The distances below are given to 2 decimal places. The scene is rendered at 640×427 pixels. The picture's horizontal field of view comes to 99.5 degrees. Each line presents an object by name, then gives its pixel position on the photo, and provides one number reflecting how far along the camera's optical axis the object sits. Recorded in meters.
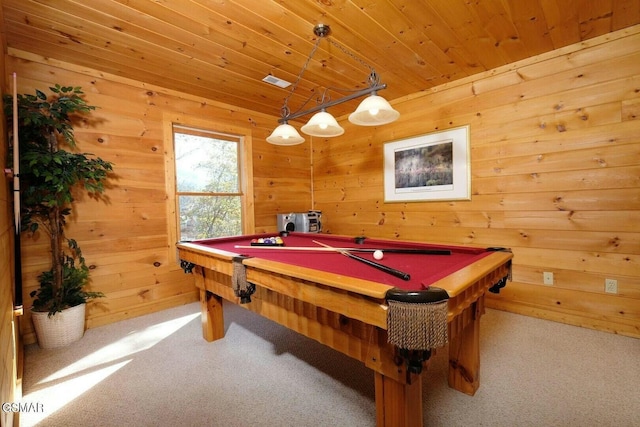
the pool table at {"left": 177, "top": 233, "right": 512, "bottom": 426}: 0.95
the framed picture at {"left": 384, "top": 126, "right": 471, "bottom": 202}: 2.85
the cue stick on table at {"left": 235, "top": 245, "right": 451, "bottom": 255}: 1.62
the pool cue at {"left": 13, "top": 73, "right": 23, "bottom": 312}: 1.67
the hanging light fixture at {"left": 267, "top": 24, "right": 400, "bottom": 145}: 1.60
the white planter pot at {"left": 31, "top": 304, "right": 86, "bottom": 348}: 2.07
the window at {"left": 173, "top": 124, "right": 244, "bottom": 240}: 3.16
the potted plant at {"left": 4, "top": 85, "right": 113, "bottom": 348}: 2.02
